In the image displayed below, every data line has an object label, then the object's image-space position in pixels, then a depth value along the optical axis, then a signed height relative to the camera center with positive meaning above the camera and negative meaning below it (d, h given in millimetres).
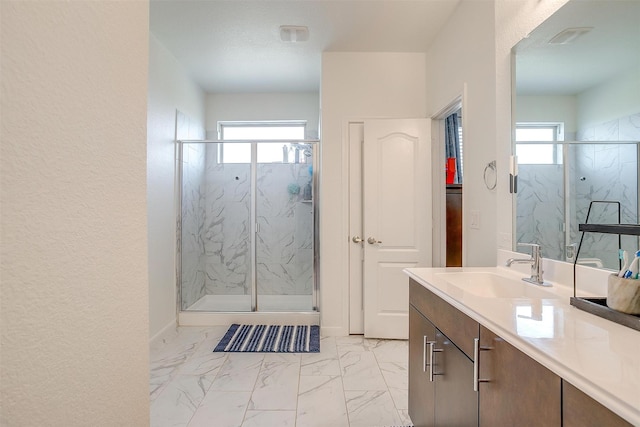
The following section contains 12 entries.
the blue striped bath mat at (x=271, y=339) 2707 -1145
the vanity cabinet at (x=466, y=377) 747 -496
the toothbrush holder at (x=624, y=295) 875 -229
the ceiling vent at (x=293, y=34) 2662 +1549
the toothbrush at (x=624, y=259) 955 -148
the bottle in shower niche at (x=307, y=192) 3537 +236
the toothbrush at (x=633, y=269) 928 -163
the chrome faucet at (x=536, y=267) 1390 -236
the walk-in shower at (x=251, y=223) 3506 -104
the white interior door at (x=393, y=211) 2904 +25
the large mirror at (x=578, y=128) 1128 +359
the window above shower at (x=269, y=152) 3523 +689
